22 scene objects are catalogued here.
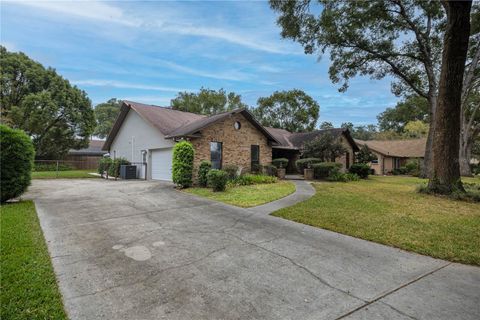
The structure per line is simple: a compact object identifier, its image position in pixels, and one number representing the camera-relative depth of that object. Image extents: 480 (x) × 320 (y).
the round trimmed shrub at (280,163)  19.15
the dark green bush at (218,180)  11.59
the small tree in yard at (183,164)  12.74
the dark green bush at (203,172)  13.36
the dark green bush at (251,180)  14.09
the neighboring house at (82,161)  30.86
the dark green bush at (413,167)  27.31
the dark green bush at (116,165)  18.62
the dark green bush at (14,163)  8.19
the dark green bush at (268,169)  18.03
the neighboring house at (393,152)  31.05
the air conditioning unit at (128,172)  18.08
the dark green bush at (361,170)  20.41
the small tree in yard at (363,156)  24.52
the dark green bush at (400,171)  29.38
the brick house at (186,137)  15.20
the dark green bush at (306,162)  19.22
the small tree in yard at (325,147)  19.33
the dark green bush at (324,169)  17.91
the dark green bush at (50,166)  27.12
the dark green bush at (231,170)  14.89
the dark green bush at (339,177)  17.63
